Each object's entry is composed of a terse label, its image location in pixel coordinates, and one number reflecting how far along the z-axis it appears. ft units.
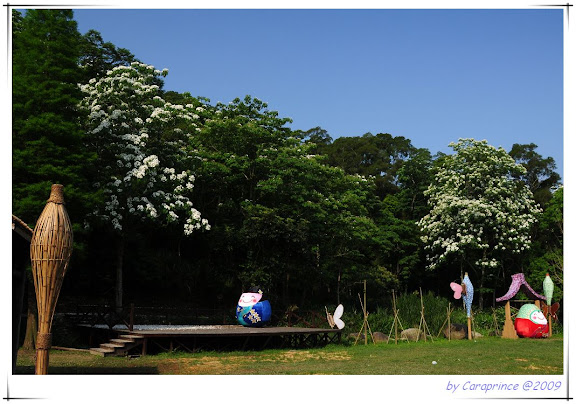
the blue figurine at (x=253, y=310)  59.47
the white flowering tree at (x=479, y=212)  89.40
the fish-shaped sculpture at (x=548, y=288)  70.03
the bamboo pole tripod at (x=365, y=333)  62.08
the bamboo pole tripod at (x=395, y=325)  61.52
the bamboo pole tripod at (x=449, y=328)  66.54
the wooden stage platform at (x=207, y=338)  49.52
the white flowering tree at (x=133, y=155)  61.41
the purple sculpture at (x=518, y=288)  70.15
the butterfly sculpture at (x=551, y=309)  71.15
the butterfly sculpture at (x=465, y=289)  69.10
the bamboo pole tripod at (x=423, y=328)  64.17
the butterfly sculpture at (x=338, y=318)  62.28
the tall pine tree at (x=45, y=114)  50.72
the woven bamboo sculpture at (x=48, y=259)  24.95
